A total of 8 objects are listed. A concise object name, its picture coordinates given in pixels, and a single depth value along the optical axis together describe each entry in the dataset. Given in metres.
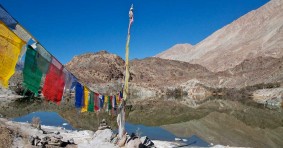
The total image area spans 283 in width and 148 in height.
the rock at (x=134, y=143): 12.05
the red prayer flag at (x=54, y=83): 6.80
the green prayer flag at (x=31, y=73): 5.88
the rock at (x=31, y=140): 11.93
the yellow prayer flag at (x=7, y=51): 5.19
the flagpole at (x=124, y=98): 12.88
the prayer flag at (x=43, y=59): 6.12
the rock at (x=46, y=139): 12.35
